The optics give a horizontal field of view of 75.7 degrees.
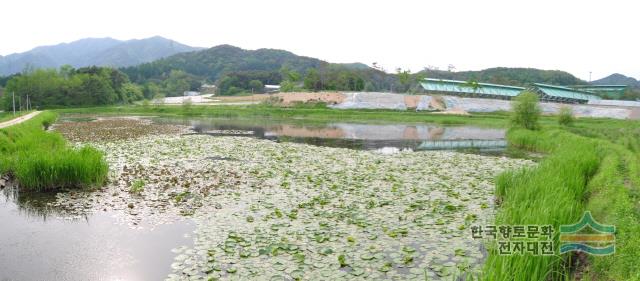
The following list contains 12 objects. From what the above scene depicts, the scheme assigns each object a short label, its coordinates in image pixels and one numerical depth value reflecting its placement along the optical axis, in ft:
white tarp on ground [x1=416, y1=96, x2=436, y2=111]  224.33
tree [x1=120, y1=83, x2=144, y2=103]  301.43
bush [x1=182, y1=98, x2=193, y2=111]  212.82
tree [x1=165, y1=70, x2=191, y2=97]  417.16
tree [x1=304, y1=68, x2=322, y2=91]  301.02
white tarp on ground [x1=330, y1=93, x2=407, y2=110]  226.58
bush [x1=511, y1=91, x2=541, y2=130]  97.04
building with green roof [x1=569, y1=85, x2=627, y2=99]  273.95
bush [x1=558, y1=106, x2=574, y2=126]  112.75
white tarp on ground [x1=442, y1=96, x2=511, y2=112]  217.97
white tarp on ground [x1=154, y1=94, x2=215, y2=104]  294.00
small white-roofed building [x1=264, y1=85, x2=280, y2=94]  380.76
